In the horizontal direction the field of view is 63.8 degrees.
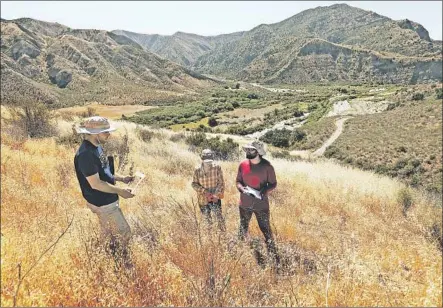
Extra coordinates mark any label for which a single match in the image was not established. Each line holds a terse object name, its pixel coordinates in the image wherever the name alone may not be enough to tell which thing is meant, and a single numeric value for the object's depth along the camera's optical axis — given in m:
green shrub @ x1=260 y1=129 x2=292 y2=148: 45.57
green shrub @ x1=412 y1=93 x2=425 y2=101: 62.80
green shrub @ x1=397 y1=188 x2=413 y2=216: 9.55
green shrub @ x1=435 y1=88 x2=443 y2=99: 54.55
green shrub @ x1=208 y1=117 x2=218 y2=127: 61.36
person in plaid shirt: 5.46
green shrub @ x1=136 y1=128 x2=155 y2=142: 16.59
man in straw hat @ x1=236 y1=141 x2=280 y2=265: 5.08
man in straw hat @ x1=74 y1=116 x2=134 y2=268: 3.62
